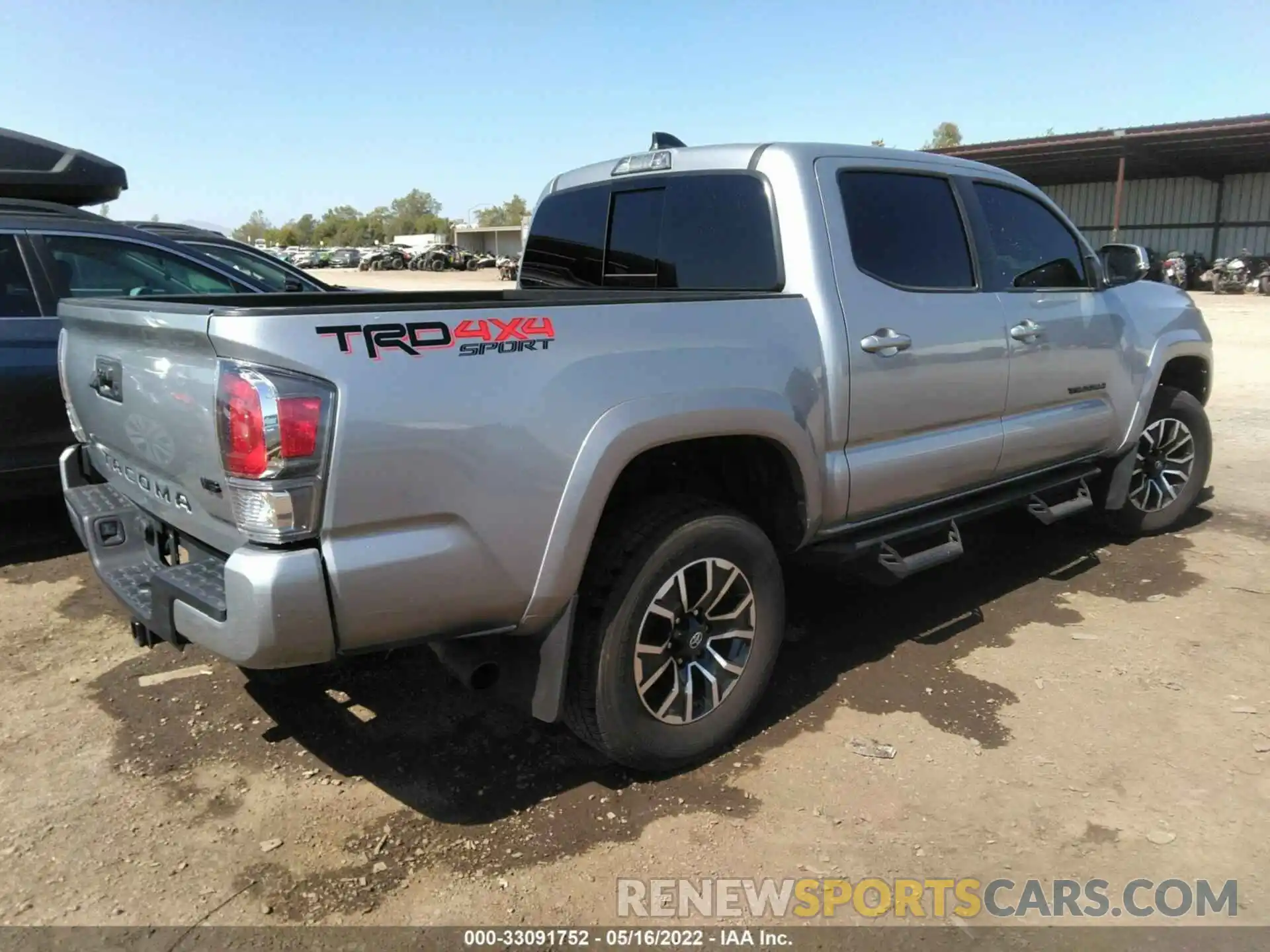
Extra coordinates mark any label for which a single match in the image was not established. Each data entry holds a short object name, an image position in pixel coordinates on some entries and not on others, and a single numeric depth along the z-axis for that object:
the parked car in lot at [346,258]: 69.44
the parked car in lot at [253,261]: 7.28
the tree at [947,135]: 87.06
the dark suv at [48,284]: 4.81
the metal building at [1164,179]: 25.30
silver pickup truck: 2.28
